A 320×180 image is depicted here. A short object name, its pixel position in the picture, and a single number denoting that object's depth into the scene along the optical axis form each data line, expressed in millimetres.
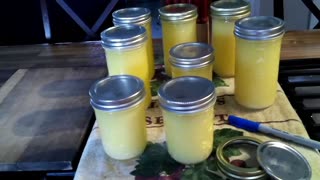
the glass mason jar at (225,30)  605
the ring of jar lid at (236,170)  420
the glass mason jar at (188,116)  425
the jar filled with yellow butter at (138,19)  632
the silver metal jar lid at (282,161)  417
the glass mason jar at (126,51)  535
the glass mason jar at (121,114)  444
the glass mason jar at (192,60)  528
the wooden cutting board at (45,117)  514
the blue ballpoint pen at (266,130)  479
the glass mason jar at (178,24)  615
